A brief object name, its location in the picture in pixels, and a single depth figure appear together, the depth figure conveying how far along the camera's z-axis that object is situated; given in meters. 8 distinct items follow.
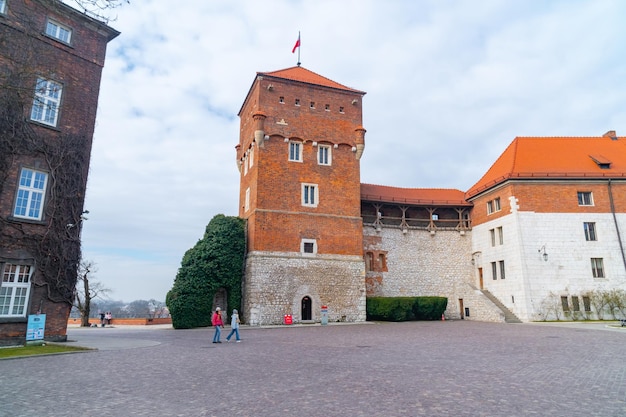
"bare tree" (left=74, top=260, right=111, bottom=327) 30.77
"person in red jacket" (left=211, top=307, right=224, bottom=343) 15.20
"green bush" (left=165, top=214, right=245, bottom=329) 24.16
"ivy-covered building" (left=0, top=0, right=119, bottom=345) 14.09
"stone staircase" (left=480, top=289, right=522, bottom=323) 26.22
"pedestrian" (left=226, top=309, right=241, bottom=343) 15.76
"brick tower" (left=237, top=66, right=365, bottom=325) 25.48
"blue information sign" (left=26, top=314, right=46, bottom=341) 13.85
